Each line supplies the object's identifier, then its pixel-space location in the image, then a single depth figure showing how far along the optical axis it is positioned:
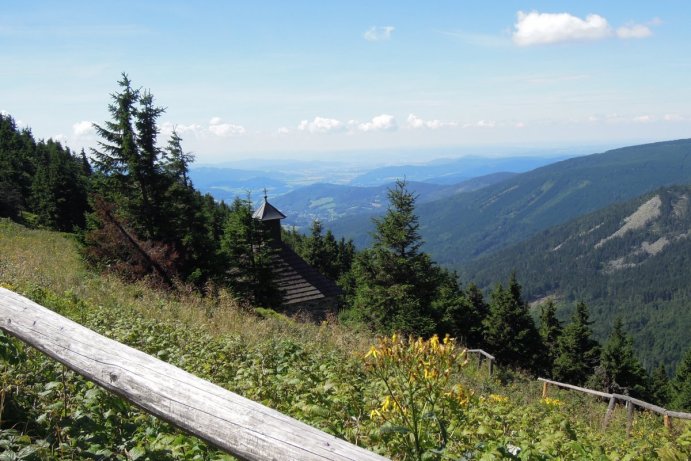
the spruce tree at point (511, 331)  40.81
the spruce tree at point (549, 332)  44.16
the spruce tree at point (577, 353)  41.00
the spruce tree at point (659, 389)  44.29
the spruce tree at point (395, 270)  23.84
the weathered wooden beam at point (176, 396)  2.09
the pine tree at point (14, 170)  40.47
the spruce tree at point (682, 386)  38.86
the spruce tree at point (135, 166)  20.20
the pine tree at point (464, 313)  40.28
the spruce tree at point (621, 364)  39.01
